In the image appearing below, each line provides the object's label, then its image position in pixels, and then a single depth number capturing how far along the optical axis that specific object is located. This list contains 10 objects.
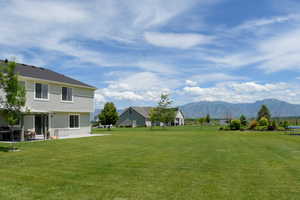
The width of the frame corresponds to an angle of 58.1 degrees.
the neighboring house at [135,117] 64.69
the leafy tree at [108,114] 40.78
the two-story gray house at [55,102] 21.33
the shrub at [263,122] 39.96
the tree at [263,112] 50.74
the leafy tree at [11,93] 14.30
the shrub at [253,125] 40.28
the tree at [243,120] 45.59
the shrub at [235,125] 41.41
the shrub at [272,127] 38.84
